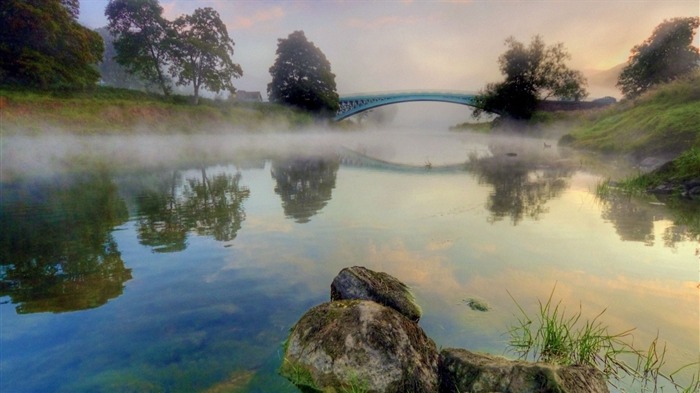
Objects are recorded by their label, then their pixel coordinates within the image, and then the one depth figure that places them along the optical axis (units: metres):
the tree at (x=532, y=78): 66.56
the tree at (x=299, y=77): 75.00
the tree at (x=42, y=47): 34.56
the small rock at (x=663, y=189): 14.71
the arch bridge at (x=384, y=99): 82.25
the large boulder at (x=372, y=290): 5.22
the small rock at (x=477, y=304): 5.88
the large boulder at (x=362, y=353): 3.81
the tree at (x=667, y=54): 52.56
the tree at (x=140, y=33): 52.25
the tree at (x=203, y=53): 54.84
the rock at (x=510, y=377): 3.26
